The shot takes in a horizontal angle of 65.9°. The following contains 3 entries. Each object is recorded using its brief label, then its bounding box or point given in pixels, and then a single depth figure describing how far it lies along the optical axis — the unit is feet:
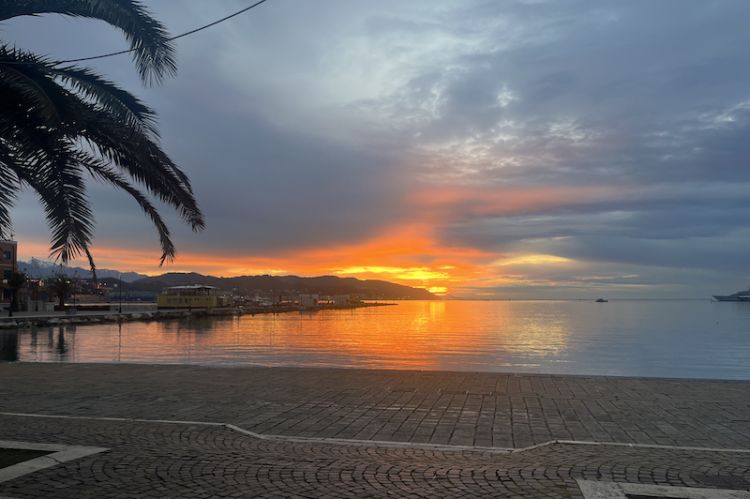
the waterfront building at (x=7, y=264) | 271.28
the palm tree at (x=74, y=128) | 19.15
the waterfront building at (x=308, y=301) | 559.22
